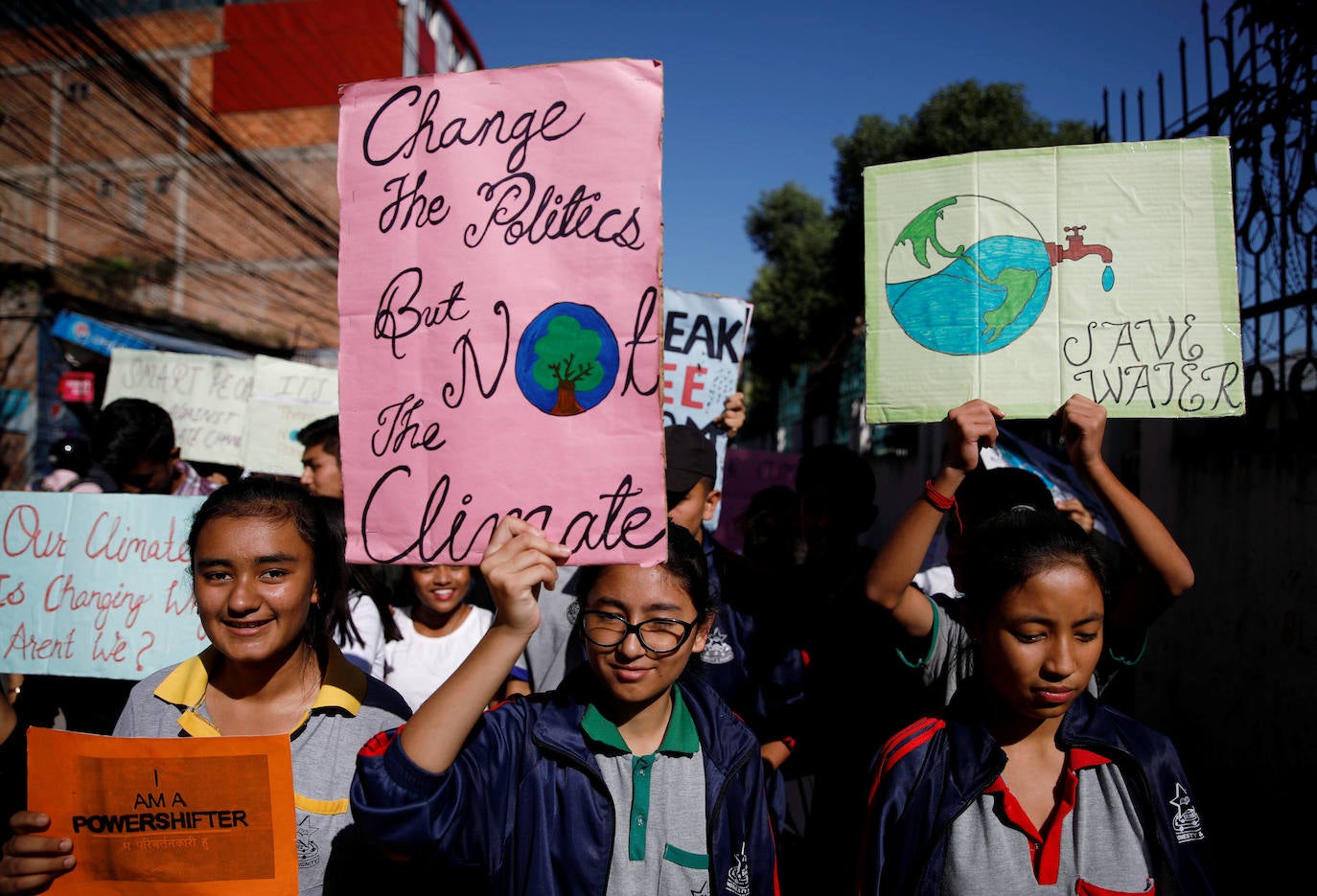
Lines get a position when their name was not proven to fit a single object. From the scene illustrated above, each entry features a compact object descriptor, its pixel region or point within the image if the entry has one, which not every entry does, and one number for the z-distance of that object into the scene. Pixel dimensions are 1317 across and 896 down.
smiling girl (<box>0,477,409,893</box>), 1.81
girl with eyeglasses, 1.53
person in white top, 2.86
